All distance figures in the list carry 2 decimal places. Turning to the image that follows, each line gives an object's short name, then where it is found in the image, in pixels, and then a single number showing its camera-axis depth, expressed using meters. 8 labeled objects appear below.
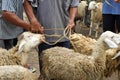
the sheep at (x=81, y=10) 6.24
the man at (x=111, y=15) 2.98
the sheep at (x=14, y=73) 1.88
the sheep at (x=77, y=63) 2.21
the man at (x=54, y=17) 2.38
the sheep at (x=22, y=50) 2.17
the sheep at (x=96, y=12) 5.68
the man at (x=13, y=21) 2.21
